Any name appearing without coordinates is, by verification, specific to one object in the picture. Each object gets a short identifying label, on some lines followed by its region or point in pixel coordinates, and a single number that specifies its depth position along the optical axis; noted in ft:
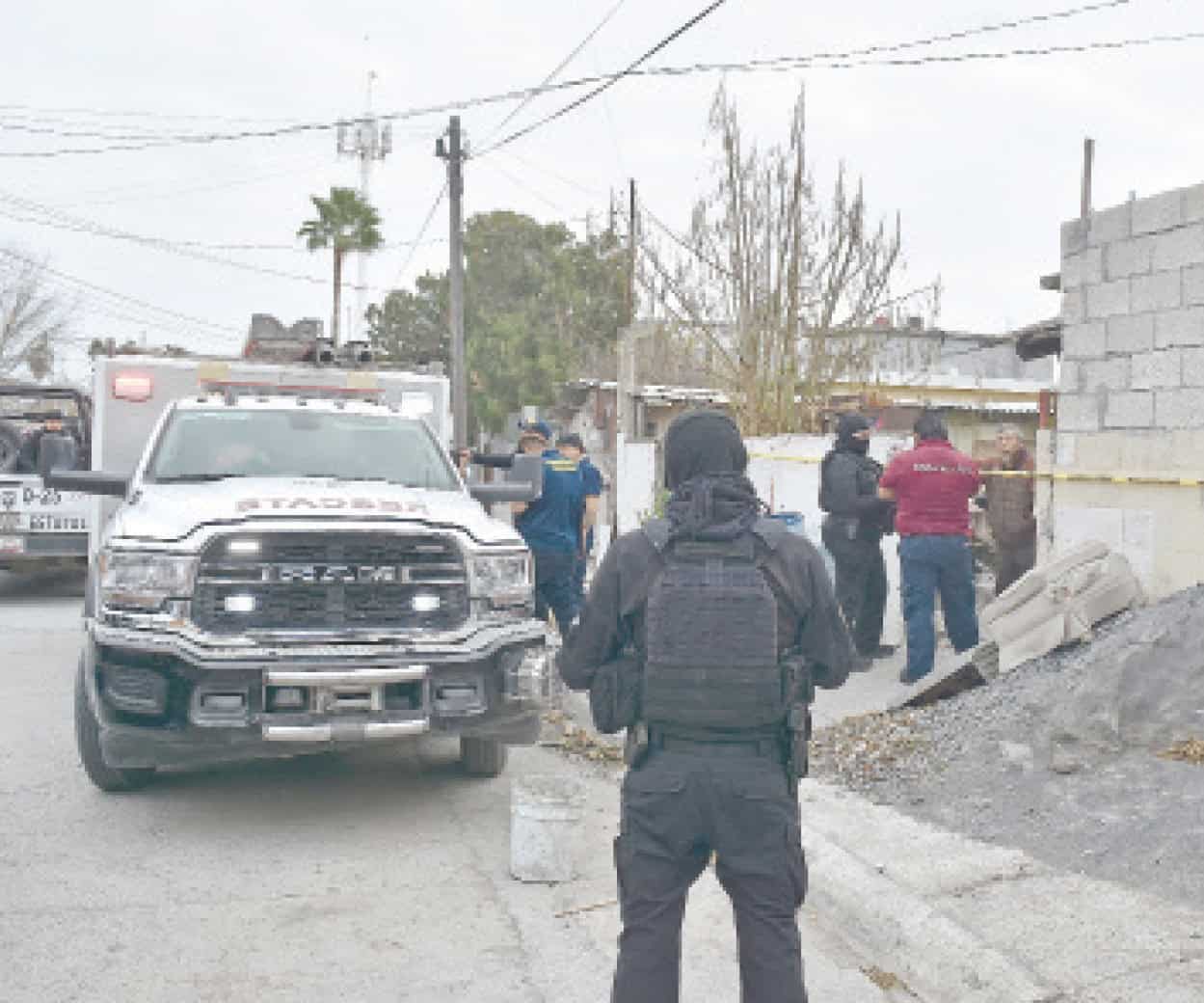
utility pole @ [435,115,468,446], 68.74
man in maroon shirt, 26.18
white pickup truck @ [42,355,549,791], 17.02
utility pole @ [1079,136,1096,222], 28.89
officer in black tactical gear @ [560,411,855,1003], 10.14
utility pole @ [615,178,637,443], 49.34
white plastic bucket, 15.98
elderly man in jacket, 29.27
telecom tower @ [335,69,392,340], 138.81
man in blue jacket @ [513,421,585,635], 28.25
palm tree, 125.08
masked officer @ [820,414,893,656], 28.66
